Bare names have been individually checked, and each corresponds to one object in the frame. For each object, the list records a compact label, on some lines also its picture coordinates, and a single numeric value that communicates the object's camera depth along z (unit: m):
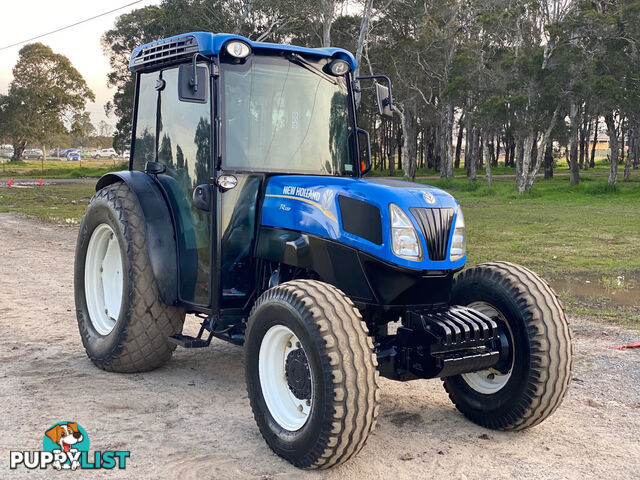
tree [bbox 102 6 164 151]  57.78
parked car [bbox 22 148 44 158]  116.25
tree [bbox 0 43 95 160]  76.69
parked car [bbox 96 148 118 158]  128.36
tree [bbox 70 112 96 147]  80.34
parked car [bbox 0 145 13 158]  114.47
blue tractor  4.49
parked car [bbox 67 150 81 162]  114.94
